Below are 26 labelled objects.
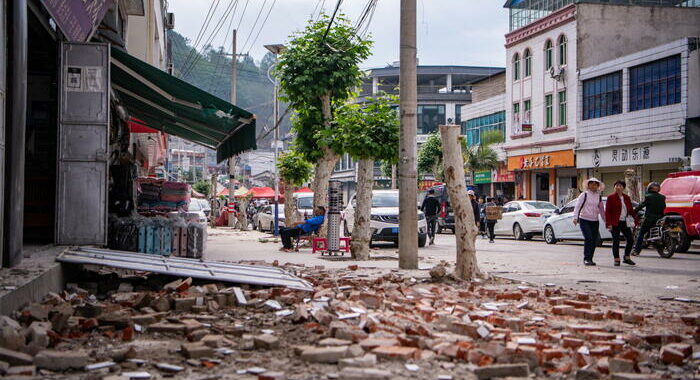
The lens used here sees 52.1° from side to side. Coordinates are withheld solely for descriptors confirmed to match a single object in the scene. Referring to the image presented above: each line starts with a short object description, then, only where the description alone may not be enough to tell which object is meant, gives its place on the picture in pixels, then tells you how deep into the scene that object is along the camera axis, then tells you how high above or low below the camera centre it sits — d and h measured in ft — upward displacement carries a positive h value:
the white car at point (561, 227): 75.05 -2.80
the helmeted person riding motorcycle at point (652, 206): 51.44 -0.31
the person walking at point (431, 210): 77.46 -1.06
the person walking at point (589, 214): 45.27 -0.81
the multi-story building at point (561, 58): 121.60 +25.47
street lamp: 90.88 +4.22
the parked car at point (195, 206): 100.90 -1.06
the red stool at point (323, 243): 55.47 -3.69
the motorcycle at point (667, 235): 54.29 -2.54
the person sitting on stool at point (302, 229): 59.72 -2.52
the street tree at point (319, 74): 66.23 +11.69
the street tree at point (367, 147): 49.78 +3.69
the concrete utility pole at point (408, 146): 40.42 +3.09
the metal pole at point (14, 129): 24.00 +2.33
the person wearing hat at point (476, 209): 74.90 -0.99
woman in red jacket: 45.60 -1.14
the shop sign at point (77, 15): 29.37 +8.24
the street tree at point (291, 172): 89.35 +3.53
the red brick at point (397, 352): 16.40 -3.52
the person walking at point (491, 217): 78.07 -1.80
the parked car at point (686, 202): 57.62 -0.01
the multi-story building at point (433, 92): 223.71 +34.75
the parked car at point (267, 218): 112.68 -3.06
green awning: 37.58 +5.69
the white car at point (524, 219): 88.53 -2.25
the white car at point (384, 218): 67.10 -1.79
